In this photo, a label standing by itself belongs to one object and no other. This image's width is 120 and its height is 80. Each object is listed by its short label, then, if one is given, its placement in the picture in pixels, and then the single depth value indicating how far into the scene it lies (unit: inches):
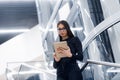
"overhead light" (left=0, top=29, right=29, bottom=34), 506.4
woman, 114.7
